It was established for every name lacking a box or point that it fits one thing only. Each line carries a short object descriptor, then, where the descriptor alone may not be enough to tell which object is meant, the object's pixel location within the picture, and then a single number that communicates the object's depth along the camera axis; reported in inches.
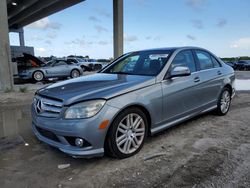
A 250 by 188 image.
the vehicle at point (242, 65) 1199.3
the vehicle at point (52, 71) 554.3
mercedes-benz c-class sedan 111.0
